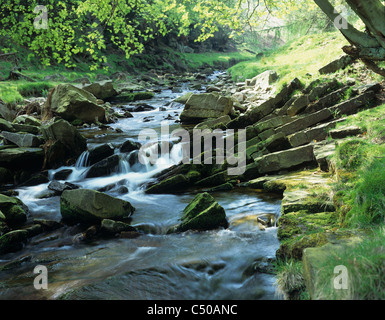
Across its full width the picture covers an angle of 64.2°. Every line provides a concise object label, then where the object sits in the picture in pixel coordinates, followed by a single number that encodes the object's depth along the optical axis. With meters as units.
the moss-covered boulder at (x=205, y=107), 14.77
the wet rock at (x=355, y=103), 9.12
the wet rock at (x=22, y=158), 9.94
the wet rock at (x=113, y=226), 6.36
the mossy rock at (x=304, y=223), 4.65
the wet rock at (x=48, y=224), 6.84
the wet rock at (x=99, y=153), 11.15
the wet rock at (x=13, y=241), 5.86
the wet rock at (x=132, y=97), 24.06
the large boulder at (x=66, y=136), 11.00
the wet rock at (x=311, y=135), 8.63
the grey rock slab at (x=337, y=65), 12.05
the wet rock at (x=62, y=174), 10.20
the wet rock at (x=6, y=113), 15.06
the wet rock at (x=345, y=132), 7.29
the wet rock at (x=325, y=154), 6.93
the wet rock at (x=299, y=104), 10.88
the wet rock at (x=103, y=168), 10.40
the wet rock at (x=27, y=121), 13.84
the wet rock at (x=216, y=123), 12.79
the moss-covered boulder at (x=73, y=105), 15.45
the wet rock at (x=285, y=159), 8.01
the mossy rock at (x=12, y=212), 7.00
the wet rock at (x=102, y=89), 22.78
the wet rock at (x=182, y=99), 21.14
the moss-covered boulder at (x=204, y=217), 6.28
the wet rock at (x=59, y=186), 9.02
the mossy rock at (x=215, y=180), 8.82
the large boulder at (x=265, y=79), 19.25
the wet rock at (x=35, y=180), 9.56
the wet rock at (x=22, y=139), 10.93
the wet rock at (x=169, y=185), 8.84
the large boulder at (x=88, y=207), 6.71
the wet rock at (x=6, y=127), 12.41
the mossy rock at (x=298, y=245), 3.84
